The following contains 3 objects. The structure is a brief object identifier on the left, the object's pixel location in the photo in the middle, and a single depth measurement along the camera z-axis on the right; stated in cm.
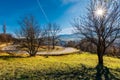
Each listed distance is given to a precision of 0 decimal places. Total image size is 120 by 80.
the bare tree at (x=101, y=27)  858
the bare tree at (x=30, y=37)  1240
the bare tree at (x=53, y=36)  2458
